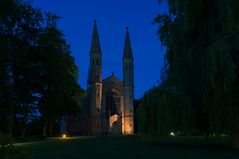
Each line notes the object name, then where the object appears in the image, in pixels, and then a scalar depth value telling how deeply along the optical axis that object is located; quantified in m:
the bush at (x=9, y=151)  4.49
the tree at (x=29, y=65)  23.33
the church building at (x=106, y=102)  49.41
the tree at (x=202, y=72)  11.29
